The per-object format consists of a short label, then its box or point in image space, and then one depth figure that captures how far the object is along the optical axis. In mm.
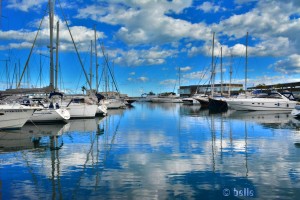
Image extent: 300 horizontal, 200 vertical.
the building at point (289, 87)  69515
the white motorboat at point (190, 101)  71315
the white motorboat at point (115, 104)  49182
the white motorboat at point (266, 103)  36725
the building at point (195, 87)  105511
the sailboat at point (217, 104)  43482
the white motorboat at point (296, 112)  26488
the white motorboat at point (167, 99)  91042
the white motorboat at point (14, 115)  17279
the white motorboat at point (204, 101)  54206
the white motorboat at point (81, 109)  26024
